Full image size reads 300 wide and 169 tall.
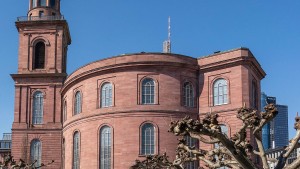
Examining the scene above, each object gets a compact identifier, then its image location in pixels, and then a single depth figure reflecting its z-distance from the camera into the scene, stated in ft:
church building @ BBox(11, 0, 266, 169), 145.59
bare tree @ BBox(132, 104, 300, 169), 44.25
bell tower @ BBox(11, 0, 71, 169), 180.86
